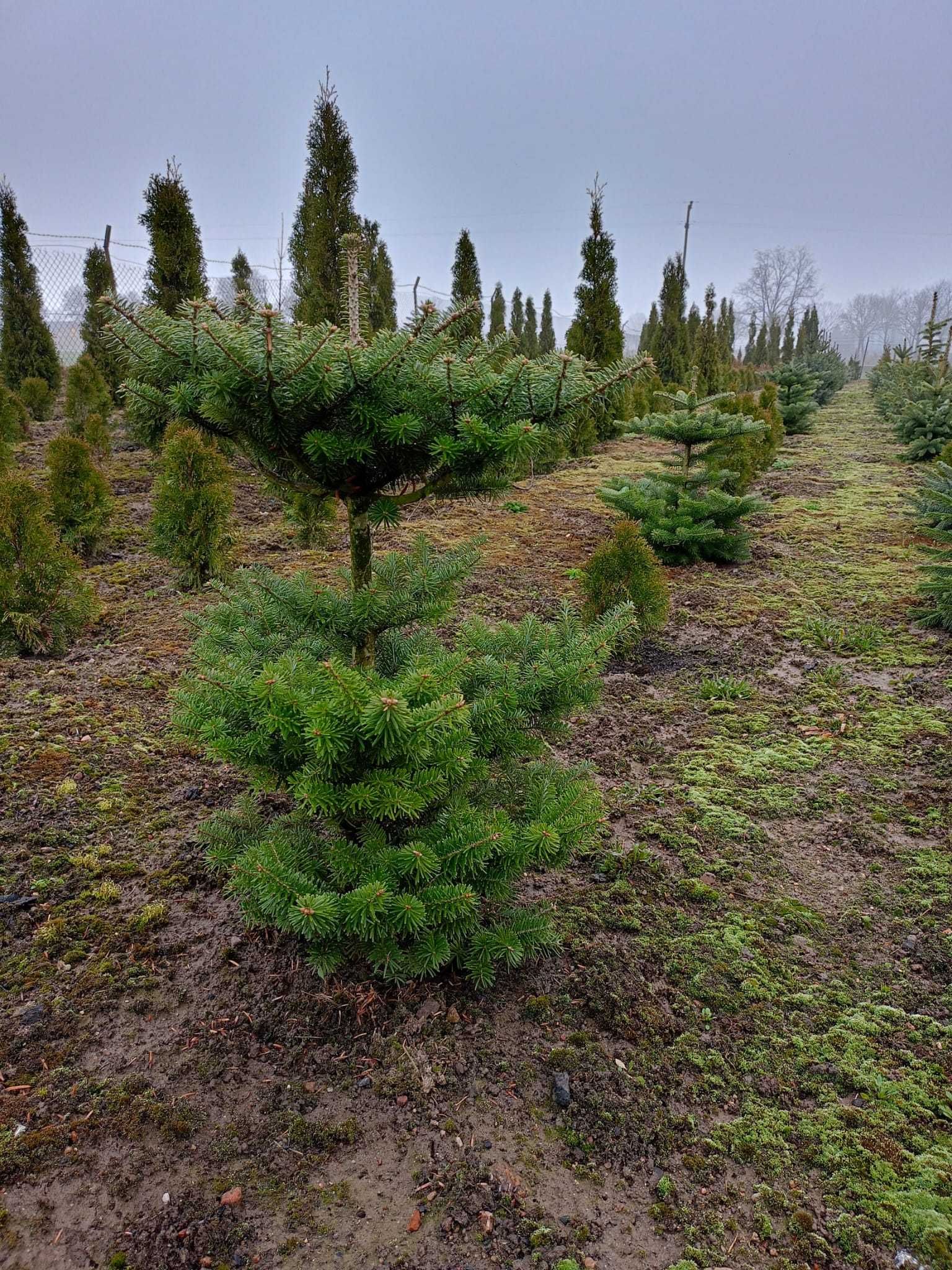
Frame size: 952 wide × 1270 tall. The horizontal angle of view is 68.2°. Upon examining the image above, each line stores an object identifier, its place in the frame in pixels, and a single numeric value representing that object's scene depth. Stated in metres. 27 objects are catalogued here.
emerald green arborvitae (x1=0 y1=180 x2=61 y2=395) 14.11
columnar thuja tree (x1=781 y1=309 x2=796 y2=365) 37.75
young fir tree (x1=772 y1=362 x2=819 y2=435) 16.45
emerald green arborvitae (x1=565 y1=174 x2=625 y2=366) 13.52
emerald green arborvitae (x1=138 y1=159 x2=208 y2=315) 9.96
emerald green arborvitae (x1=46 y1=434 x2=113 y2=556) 6.41
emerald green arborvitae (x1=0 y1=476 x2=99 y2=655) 4.65
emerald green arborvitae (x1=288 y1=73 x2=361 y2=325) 10.05
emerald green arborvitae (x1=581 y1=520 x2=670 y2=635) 5.07
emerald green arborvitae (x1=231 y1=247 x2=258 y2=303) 17.88
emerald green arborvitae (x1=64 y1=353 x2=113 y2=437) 11.71
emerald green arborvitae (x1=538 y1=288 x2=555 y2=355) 29.66
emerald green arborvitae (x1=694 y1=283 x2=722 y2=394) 18.22
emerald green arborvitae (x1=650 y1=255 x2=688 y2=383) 20.66
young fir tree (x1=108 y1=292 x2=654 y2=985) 1.83
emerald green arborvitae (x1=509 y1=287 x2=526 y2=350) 29.45
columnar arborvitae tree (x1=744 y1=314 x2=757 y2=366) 40.12
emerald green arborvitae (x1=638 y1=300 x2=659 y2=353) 27.54
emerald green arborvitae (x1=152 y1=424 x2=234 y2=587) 5.93
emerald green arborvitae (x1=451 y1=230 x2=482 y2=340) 14.69
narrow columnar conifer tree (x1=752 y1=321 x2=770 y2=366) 40.69
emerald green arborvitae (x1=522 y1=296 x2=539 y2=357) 28.86
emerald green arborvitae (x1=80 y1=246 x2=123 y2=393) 12.77
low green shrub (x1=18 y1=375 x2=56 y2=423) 13.45
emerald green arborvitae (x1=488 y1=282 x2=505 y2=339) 24.23
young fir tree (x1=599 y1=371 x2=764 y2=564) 6.92
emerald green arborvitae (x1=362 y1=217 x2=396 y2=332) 14.70
